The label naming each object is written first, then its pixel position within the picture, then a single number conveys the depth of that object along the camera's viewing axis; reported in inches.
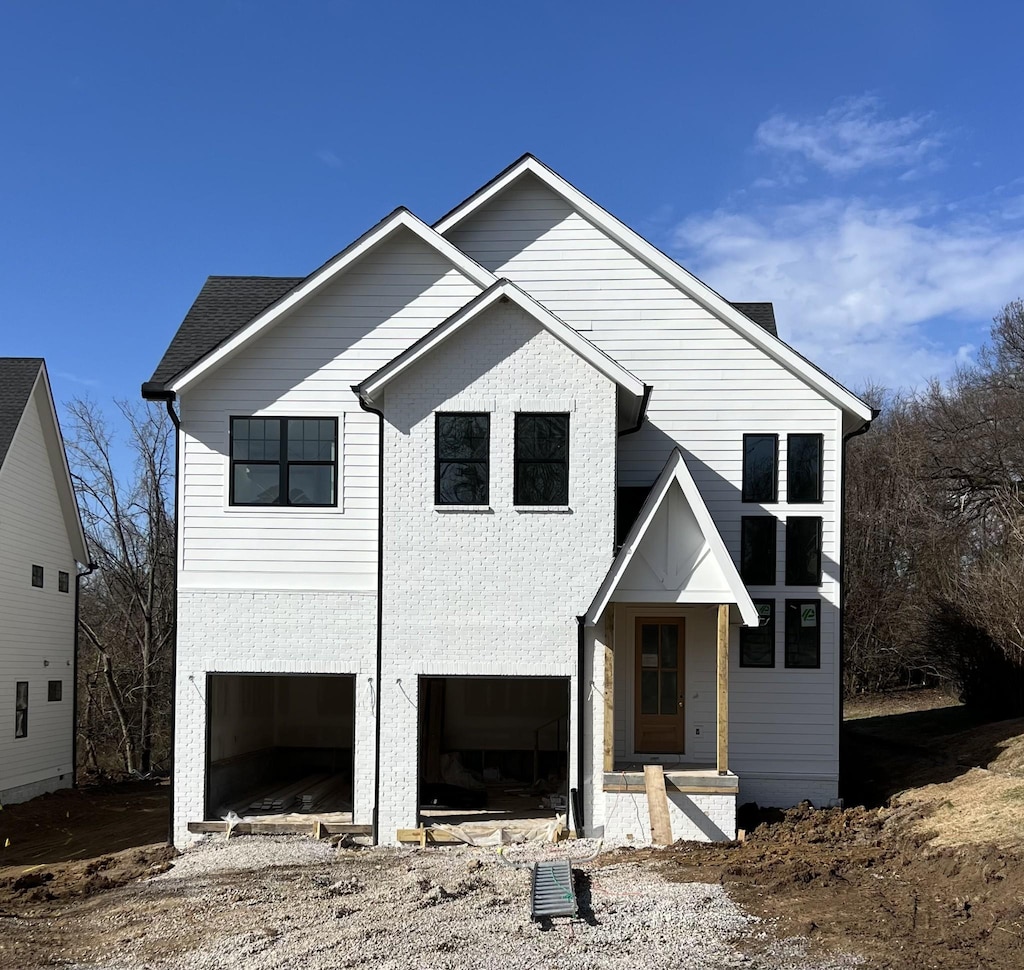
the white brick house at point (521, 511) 574.9
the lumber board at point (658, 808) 522.6
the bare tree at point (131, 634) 1184.8
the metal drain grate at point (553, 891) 396.5
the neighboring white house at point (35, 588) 855.7
